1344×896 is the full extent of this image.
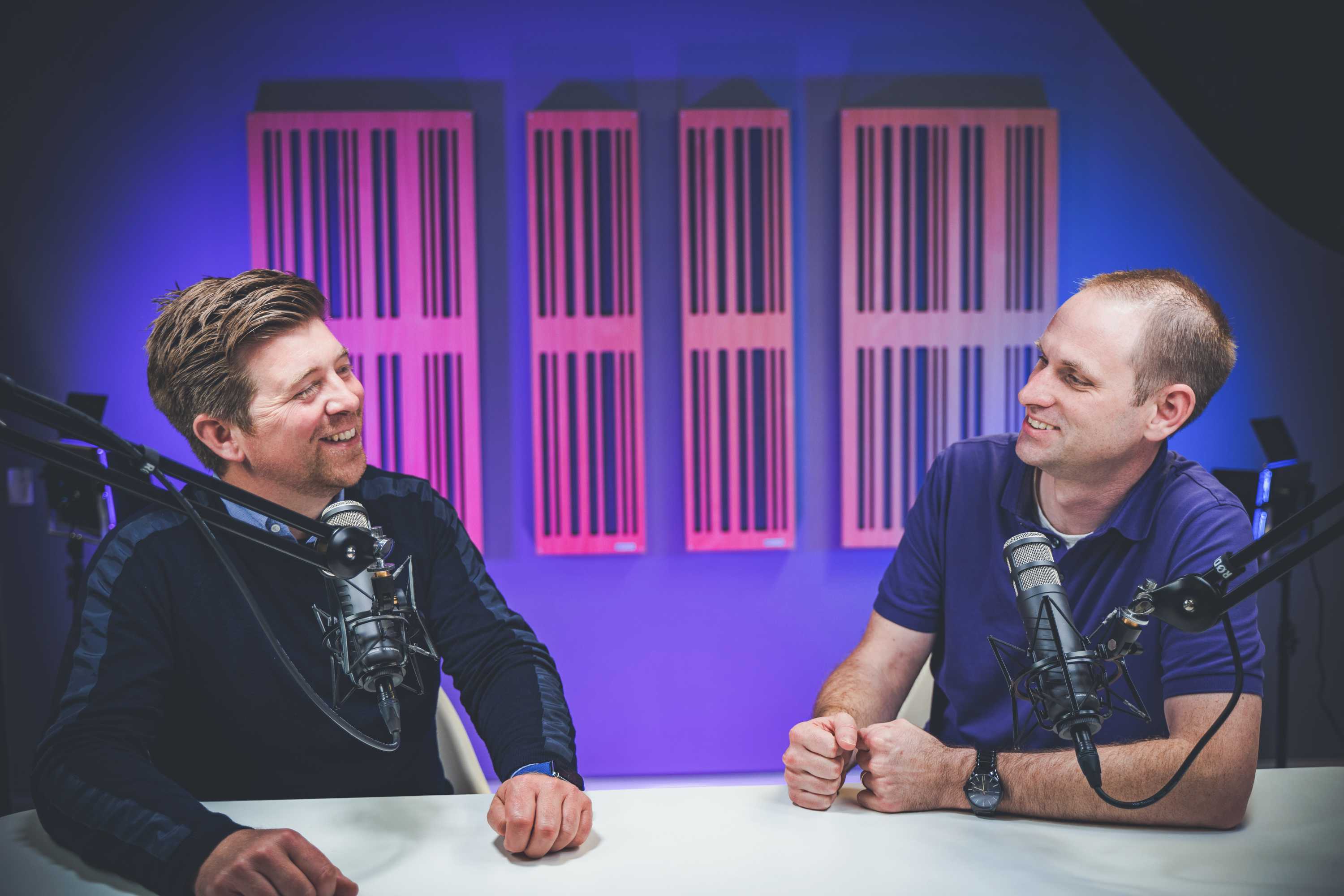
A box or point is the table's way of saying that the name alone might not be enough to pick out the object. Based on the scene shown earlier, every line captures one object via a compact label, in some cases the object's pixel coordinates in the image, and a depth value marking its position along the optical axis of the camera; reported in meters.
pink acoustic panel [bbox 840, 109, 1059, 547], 3.06
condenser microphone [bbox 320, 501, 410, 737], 1.02
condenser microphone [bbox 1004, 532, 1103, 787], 1.03
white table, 1.07
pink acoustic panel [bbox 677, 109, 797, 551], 3.04
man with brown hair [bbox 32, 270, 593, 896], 1.39
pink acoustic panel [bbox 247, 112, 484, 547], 3.00
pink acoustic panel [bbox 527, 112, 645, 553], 3.04
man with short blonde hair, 1.24
